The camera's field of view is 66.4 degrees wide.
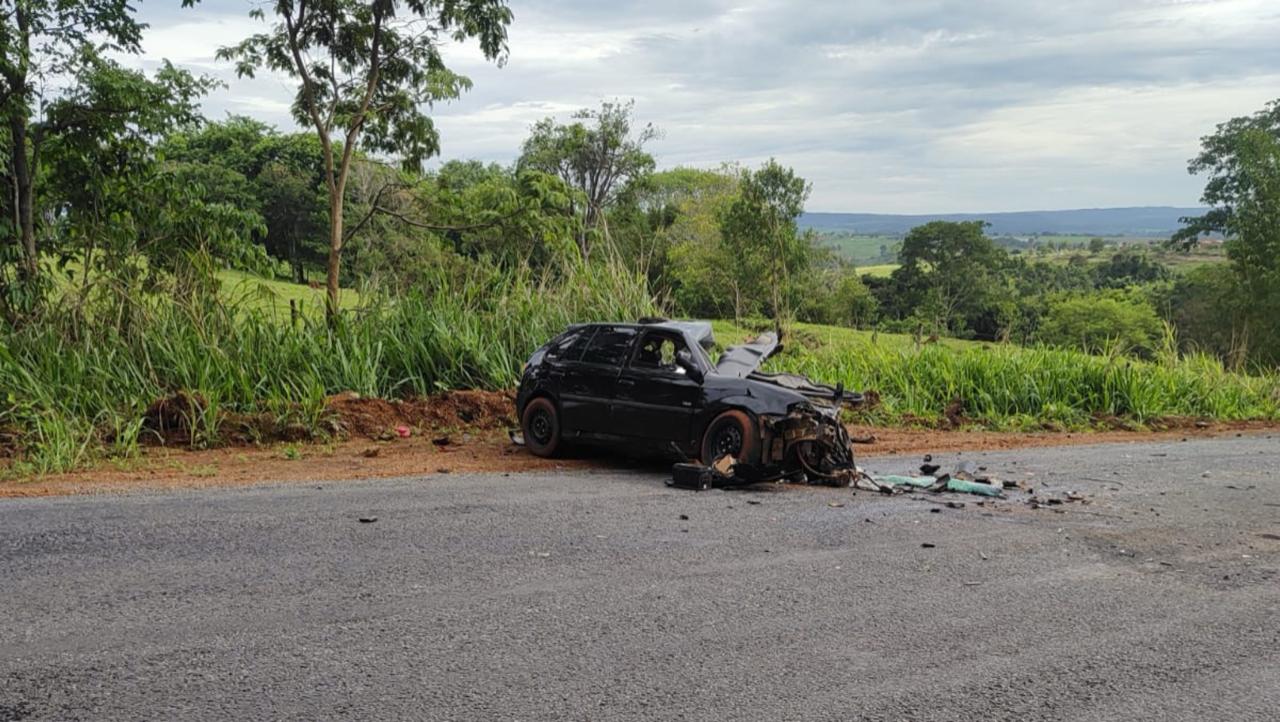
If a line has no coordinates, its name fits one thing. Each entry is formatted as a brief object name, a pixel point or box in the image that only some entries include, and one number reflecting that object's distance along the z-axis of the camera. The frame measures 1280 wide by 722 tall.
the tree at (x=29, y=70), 12.20
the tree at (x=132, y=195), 13.15
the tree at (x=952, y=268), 67.56
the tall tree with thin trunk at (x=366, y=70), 14.85
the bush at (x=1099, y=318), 54.47
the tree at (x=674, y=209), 57.73
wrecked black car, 9.18
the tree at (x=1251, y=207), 47.75
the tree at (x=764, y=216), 40.25
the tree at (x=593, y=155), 54.19
